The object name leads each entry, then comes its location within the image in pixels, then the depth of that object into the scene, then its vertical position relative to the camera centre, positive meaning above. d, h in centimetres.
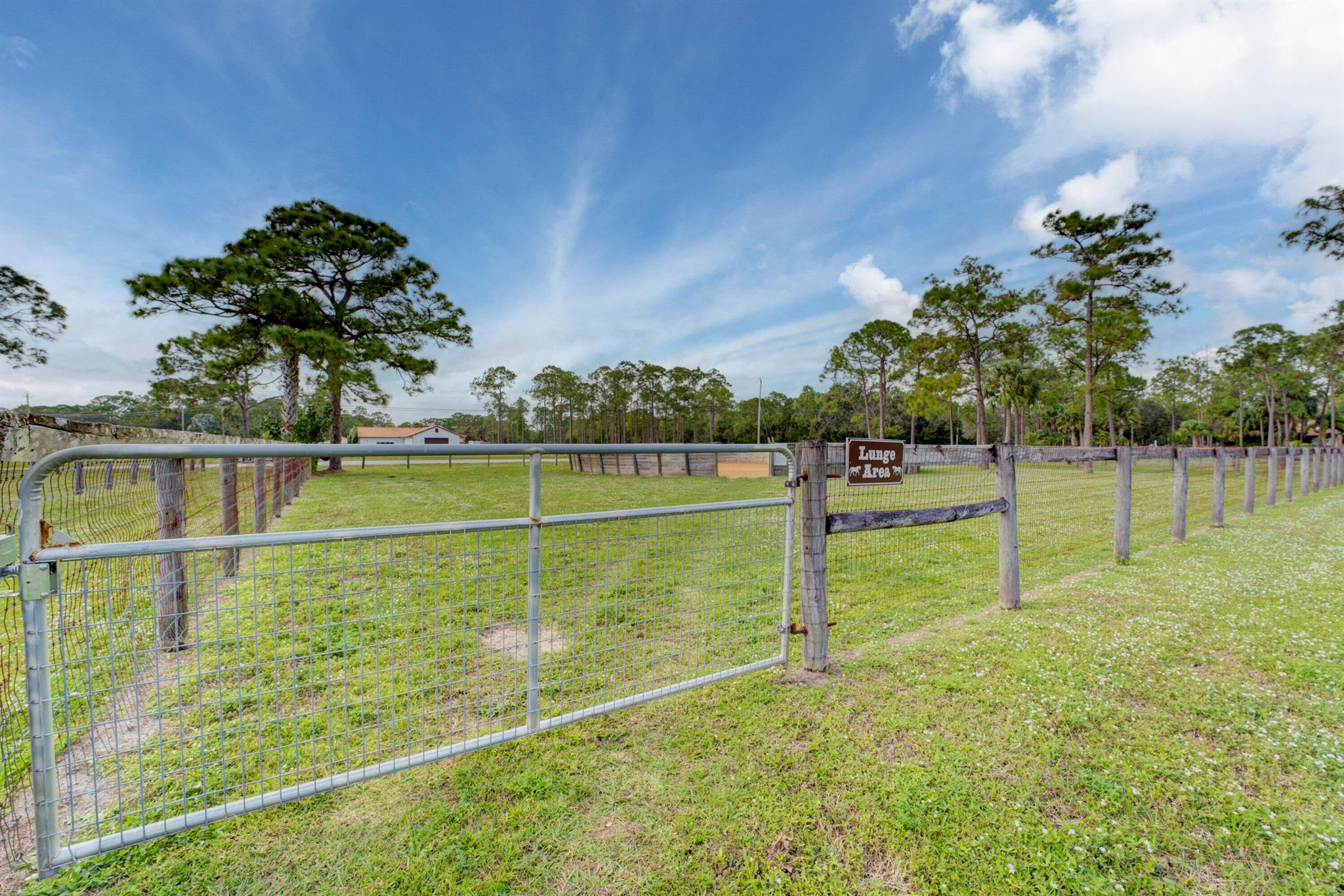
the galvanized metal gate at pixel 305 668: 157 -131
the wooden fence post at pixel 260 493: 535 -62
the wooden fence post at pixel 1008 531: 405 -71
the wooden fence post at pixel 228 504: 424 -57
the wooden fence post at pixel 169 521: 335 -56
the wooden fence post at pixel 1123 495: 527 -55
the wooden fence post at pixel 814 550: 293 -63
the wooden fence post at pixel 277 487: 809 -80
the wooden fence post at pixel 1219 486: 753 -65
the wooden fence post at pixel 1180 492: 634 -63
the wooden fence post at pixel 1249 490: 886 -84
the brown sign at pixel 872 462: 305 -13
